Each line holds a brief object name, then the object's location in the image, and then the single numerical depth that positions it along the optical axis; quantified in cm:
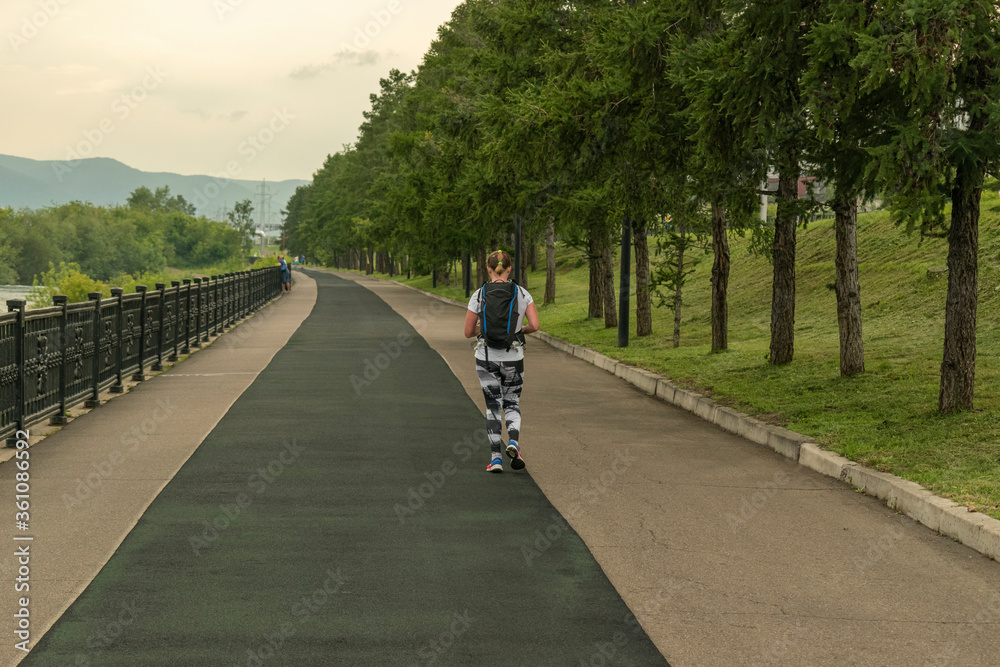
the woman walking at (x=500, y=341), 941
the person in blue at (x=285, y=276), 5897
